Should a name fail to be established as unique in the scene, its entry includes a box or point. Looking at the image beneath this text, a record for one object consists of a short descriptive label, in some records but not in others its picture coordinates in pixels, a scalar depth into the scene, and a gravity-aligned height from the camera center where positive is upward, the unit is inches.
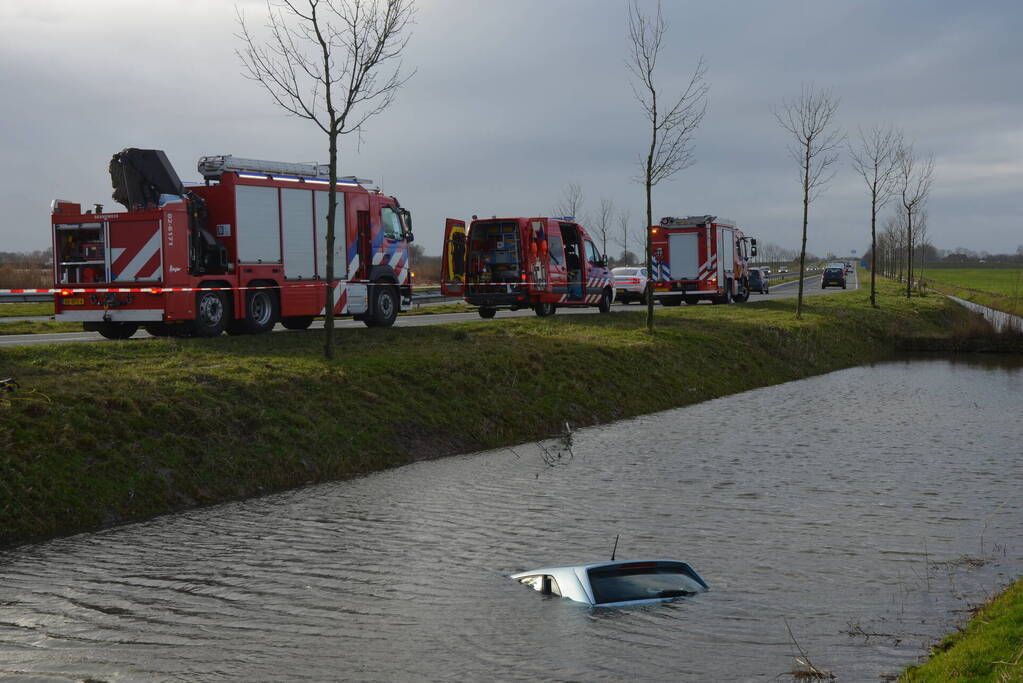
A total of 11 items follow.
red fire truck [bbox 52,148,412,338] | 730.8 +18.7
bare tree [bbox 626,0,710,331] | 1048.2 +121.3
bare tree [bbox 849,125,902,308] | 1646.2 +137.9
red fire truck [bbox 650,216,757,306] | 1593.3 +26.9
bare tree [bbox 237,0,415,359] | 669.9 +122.7
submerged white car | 317.4 -91.7
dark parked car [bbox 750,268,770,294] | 2422.5 -13.1
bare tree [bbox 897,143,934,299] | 1837.0 +125.7
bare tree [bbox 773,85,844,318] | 1365.7 +150.2
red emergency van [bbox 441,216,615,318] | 1154.0 +13.9
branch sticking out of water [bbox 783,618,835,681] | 260.4 -96.2
